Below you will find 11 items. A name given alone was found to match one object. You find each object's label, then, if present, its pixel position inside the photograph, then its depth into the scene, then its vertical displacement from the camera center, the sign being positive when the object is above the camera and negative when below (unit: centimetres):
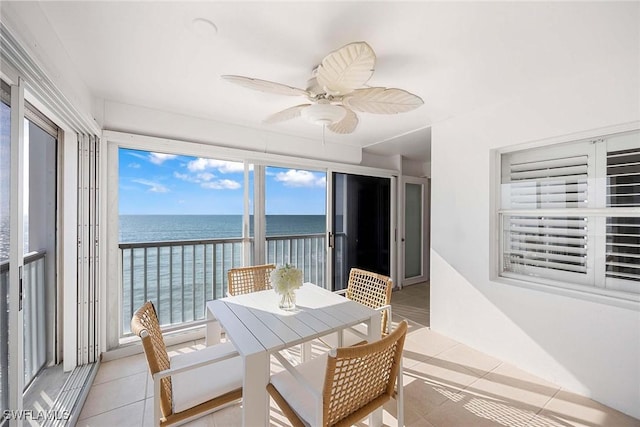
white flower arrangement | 177 -45
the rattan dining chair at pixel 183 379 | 120 -92
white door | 495 -36
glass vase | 183 -63
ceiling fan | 132 +76
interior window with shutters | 190 -1
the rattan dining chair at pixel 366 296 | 199 -70
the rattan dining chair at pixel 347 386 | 107 -81
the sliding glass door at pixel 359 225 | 400 -20
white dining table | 126 -67
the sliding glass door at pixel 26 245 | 122 -20
